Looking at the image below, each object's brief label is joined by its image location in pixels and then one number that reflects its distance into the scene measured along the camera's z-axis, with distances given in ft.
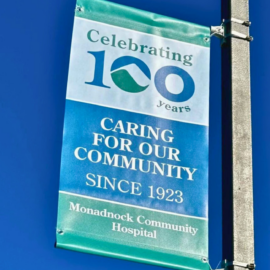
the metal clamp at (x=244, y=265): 18.54
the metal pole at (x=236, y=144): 18.89
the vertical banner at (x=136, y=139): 19.43
